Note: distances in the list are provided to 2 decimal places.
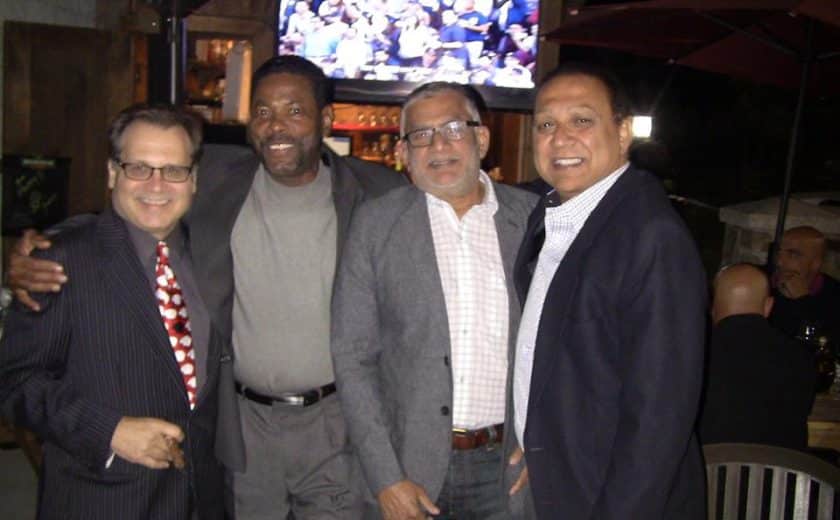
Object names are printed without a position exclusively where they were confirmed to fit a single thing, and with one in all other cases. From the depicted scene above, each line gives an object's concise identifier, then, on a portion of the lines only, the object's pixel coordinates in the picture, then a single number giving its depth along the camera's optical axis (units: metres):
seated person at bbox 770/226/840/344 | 4.81
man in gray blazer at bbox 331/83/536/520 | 2.29
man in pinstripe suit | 1.92
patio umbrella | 4.59
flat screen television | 4.72
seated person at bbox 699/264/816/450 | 3.00
